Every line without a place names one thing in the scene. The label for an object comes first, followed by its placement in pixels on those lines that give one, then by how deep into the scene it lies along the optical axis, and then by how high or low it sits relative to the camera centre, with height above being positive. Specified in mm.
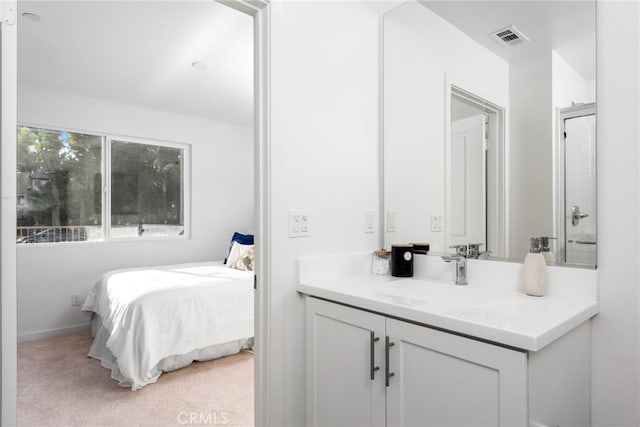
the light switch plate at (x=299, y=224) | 1532 -55
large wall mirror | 1286 +352
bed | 2486 -795
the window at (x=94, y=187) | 3588 +266
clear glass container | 1773 -255
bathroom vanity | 929 -417
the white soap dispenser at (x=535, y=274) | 1284 -228
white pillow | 3732 -483
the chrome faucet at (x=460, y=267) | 1509 -236
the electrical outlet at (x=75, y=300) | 3730 -898
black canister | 1696 -232
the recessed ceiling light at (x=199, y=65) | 2980 +1202
